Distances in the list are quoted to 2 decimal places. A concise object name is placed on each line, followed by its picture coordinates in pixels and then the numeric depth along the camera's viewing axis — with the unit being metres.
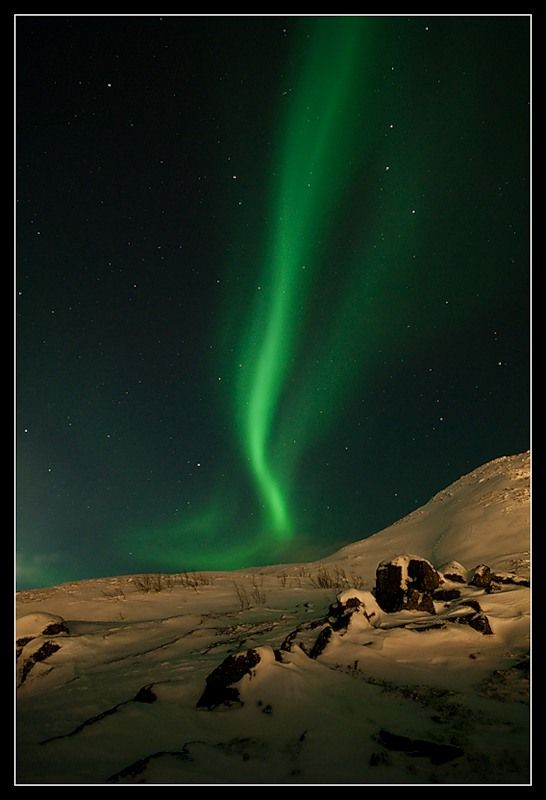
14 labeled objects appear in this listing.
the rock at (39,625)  5.65
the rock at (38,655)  4.71
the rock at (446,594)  5.81
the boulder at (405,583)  5.53
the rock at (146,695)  3.47
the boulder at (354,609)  4.75
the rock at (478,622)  4.45
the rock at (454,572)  6.52
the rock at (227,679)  3.34
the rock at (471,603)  5.11
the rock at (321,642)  4.12
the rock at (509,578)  6.00
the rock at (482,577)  6.14
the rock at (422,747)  2.61
